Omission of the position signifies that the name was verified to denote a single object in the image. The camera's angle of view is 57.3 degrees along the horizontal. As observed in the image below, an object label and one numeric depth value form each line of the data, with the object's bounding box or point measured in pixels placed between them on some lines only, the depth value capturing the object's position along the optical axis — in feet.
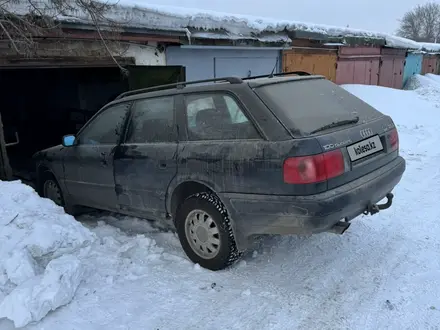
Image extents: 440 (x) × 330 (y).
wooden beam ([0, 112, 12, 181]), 19.65
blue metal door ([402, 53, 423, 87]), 71.00
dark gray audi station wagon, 10.39
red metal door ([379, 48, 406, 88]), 59.67
